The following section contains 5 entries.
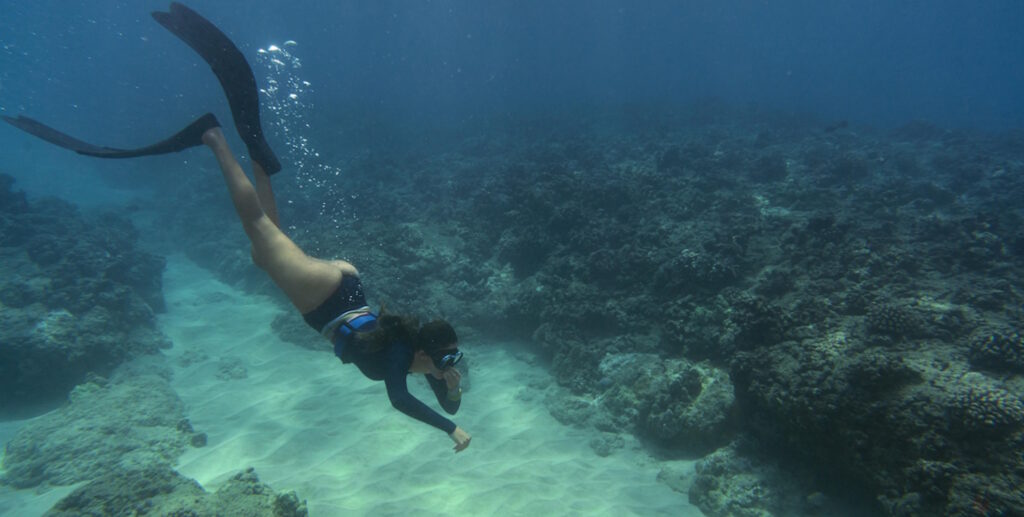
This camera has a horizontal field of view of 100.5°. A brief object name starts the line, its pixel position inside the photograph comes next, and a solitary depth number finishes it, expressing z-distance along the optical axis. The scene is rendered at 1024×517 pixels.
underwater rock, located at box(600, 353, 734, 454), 5.85
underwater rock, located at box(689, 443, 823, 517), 4.72
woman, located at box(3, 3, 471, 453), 3.73
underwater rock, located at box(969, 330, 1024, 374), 4.59
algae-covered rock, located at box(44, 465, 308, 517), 4.10
